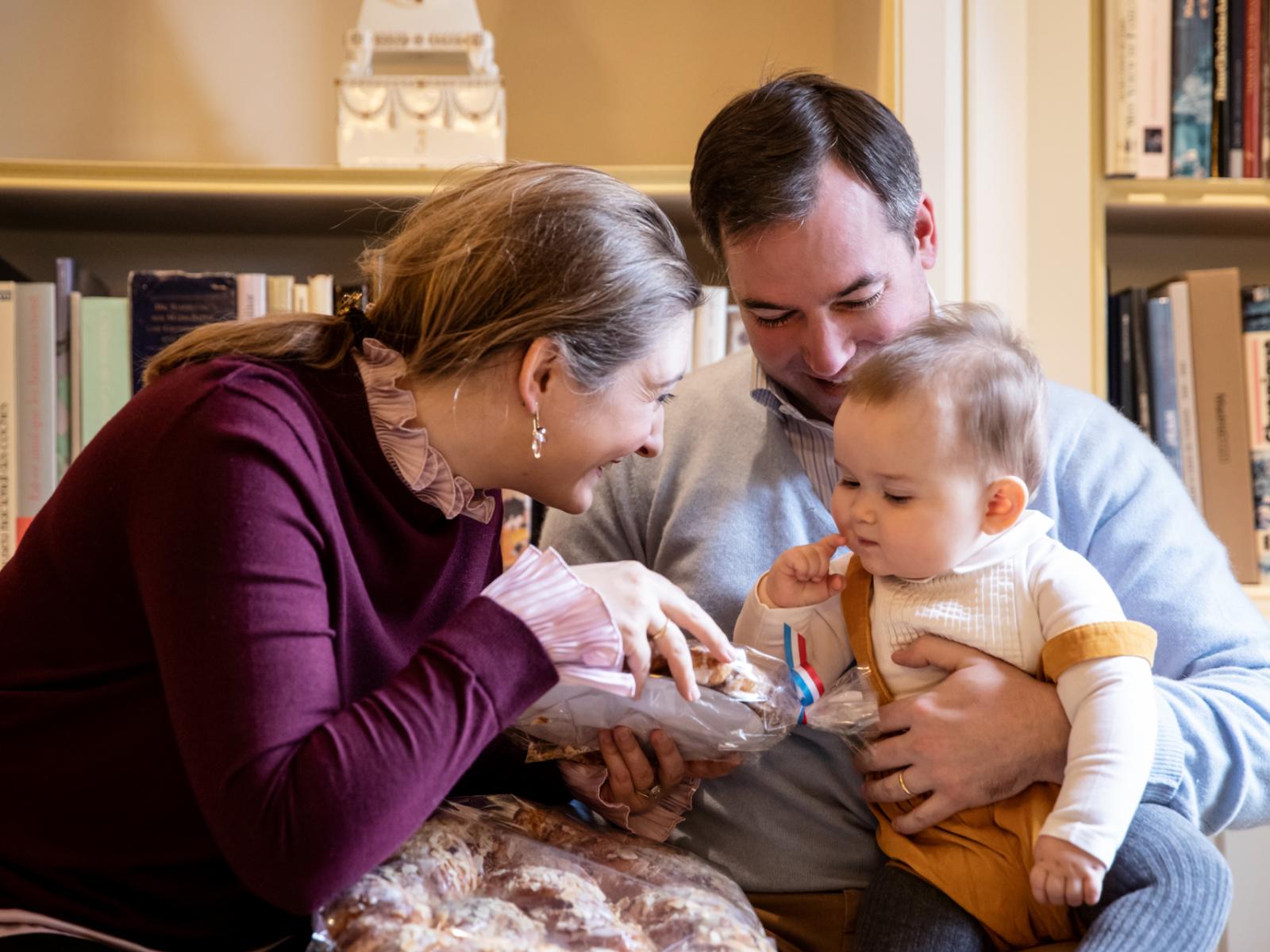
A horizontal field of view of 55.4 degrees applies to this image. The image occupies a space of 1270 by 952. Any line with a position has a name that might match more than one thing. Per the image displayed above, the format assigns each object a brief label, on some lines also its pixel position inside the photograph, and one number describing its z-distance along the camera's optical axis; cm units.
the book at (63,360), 176
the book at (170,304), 176
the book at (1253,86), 180
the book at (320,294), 181
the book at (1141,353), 186
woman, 90
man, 124
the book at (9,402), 173
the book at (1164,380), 186
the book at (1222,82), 180
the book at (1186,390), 185
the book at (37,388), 174
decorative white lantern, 183
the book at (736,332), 190
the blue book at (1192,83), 179
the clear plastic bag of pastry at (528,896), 92
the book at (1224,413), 184
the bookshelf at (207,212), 174
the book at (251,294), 179
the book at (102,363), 176
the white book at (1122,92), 177
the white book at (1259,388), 183
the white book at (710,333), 189
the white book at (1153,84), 178
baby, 108
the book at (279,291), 180
